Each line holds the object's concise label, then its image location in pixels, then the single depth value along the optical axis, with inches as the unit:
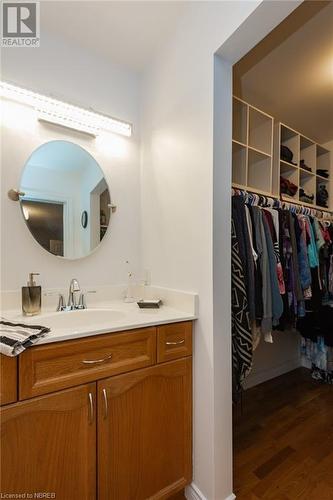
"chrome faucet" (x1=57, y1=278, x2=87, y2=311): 55.0
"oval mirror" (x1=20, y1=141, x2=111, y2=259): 54.7
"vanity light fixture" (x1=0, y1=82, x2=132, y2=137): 51.5
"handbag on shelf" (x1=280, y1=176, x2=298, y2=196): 82.7
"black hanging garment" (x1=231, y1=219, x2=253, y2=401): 51.3
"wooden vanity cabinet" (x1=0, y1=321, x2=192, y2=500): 32.8
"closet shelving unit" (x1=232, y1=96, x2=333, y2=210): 69.0
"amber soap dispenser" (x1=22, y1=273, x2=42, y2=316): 47.4
